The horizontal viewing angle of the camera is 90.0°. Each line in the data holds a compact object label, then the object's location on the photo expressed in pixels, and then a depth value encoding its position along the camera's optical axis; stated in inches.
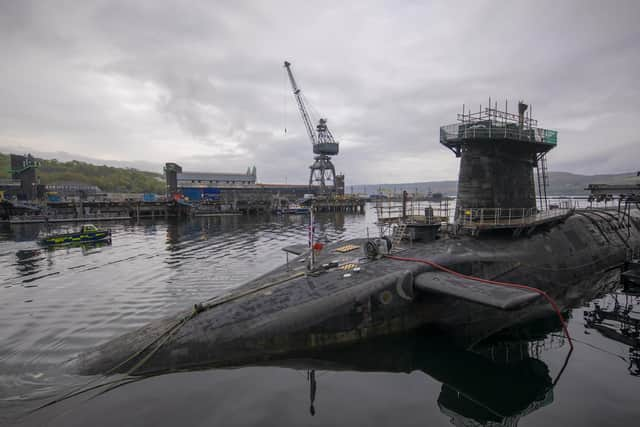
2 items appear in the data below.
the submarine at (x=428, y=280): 398.9
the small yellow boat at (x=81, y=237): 1339.8
